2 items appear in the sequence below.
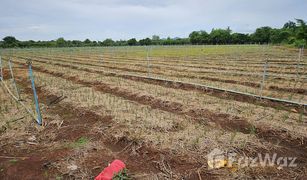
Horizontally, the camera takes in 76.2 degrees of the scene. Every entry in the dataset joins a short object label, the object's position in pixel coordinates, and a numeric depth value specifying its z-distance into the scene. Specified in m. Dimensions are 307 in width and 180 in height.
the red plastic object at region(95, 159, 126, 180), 2.51
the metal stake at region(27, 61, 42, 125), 4.33
